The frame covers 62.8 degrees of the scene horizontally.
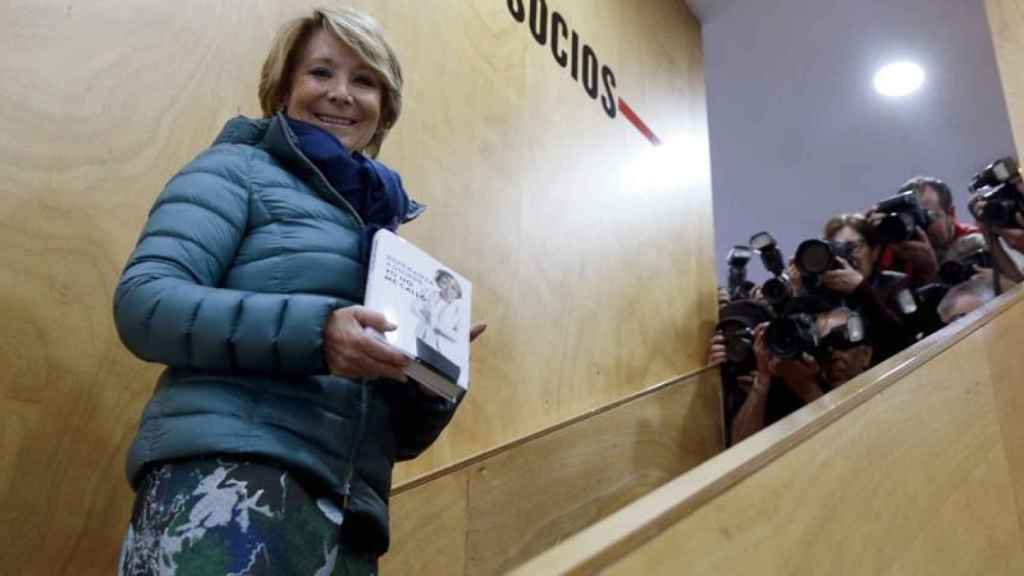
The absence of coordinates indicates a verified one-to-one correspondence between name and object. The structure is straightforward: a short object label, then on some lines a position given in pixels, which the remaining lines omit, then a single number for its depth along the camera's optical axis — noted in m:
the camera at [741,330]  2.64
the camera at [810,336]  2.13
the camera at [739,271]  3.03
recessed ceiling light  3.91
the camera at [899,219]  2.42
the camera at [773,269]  2.41
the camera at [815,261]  2.27
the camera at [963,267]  2.39
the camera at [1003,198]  2.24
